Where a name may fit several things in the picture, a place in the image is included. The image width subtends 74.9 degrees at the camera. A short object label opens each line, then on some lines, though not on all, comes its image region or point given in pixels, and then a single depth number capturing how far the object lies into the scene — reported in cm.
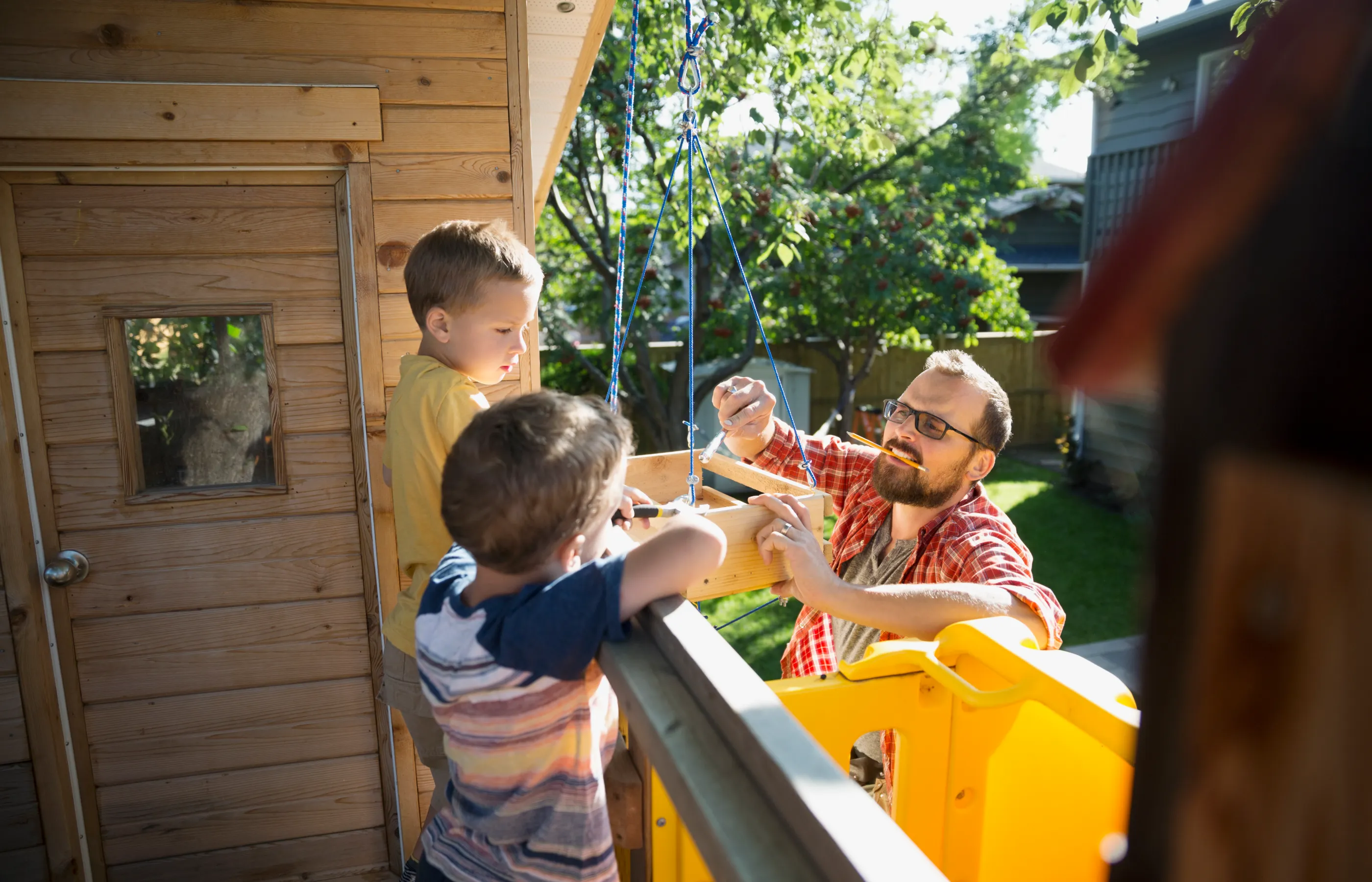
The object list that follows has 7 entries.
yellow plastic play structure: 146
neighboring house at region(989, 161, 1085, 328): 1652
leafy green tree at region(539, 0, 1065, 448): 577
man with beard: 179
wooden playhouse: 218
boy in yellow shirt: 173
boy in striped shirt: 114
